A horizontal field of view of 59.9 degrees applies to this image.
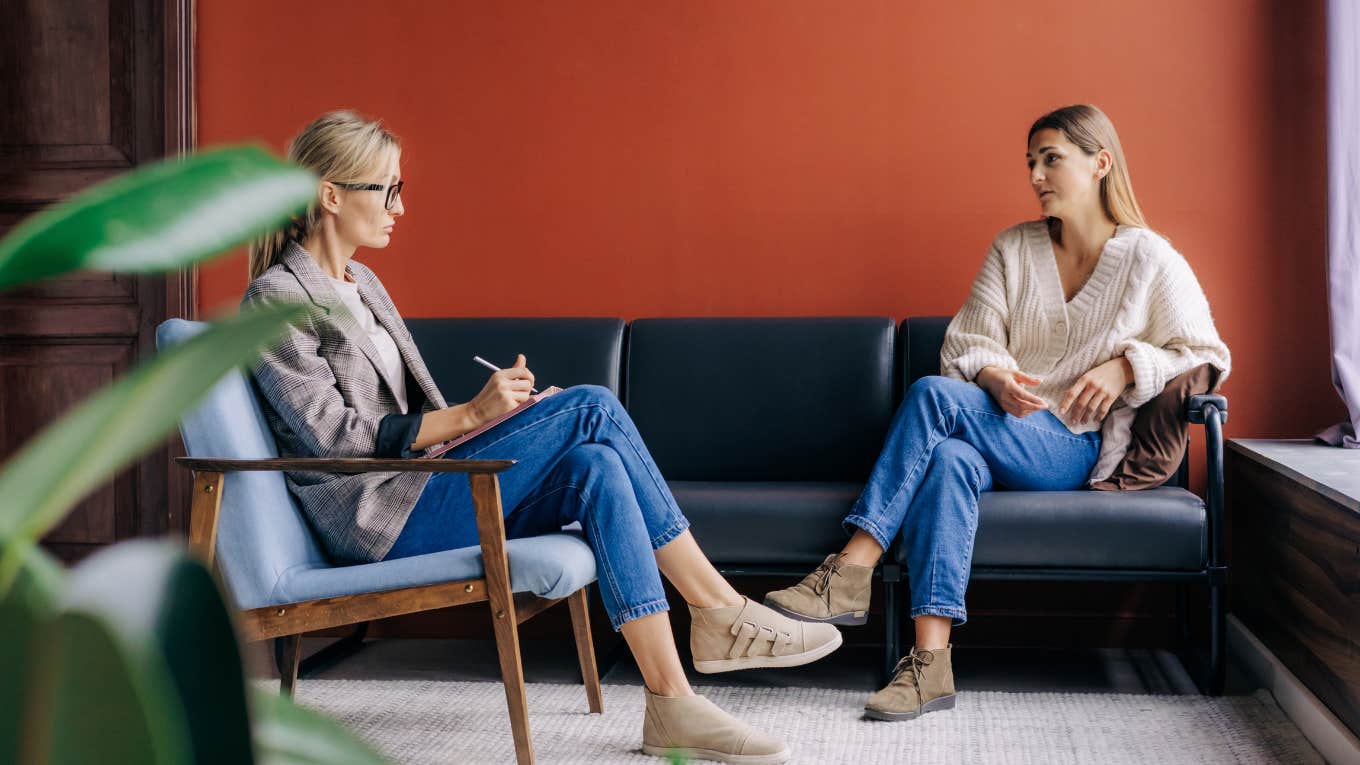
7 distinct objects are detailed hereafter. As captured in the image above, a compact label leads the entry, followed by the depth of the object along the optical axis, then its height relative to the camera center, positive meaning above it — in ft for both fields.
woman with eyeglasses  6.98 -0.49
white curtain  9.15 +1.38
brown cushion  8.83 -0.48
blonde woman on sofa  8.37 -0.03
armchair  6.50 -1.02
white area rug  7.30 -2.34
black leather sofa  10.31 +0.00
